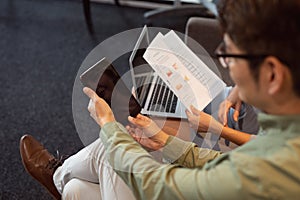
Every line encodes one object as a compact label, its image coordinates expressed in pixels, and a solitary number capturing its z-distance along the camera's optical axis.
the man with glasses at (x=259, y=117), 0.70
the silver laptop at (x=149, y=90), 1.36
